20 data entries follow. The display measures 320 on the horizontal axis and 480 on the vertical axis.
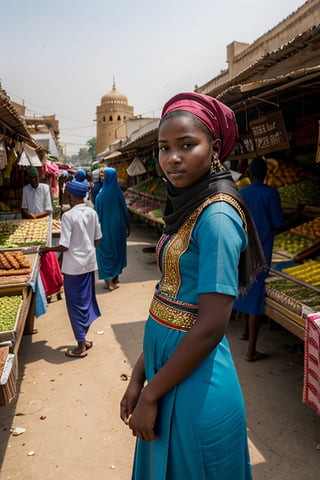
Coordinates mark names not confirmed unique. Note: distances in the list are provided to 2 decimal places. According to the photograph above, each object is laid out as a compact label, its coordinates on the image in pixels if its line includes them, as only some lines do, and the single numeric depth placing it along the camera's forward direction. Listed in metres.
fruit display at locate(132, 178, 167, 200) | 11.51
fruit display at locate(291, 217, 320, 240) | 4.91
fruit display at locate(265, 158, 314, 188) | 5.70
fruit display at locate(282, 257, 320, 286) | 3.87
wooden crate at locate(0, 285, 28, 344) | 2.62
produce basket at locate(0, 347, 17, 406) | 2.16
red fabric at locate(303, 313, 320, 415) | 2.47
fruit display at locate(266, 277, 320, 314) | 3.37
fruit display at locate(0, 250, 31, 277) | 3.78
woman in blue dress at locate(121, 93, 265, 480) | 1.10
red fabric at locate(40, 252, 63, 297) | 5.52
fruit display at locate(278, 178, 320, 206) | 5.37
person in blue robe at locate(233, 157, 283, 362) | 3.92
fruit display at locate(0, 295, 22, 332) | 2.74
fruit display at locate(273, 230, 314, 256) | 4.86
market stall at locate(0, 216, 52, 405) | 2.36
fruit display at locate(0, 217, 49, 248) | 5.44
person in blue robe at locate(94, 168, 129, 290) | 6.86
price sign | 4.26
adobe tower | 48.56
